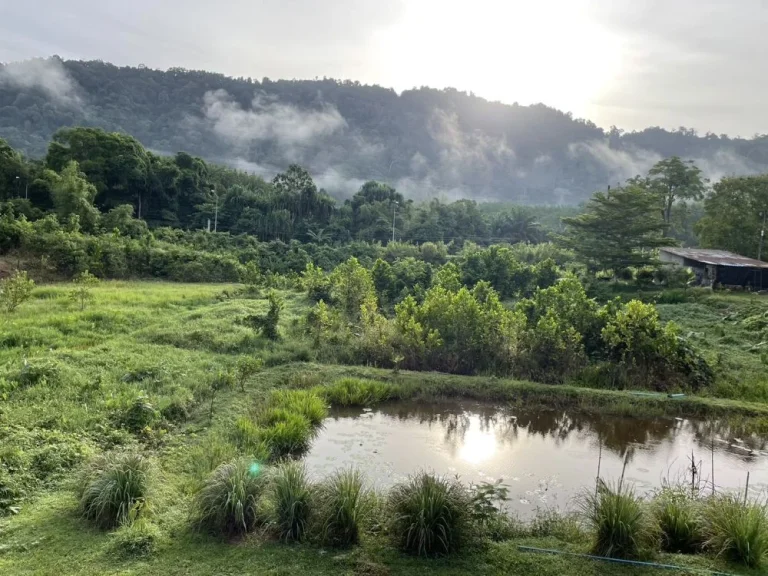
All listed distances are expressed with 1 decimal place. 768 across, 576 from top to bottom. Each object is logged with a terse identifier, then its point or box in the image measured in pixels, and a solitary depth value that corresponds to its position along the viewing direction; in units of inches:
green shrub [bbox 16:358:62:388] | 330.6
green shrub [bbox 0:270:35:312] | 512.1
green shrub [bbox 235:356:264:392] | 393.4
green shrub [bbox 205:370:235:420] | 387.9
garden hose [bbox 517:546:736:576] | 185.2
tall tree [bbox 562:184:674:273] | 973.8
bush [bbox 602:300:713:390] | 447.5
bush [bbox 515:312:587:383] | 458.0
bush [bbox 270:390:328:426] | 353.1
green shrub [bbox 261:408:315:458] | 304.7
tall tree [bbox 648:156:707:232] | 1434.5
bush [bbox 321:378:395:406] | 401.7
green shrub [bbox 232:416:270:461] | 282.5
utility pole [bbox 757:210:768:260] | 1133.0
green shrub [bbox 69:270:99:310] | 563.1
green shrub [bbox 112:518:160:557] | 186.1
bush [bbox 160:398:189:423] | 329.4
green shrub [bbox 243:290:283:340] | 528.7
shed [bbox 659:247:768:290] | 967.0
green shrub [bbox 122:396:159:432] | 296.2
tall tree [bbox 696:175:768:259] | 1150.3
